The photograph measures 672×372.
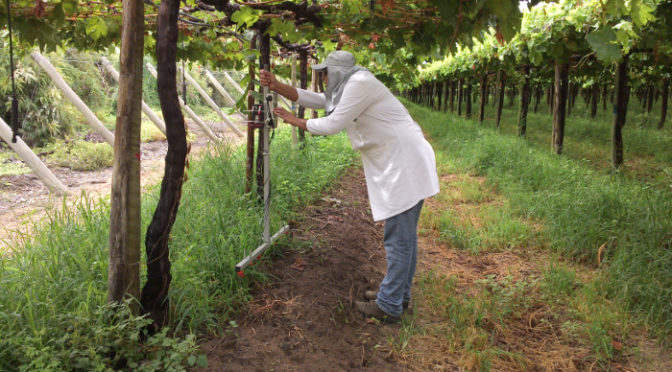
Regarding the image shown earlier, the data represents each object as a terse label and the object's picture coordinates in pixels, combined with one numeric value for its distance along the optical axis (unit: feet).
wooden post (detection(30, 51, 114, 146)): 21.97
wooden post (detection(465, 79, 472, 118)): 54.44
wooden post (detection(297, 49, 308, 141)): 24.67
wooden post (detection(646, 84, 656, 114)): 56.44
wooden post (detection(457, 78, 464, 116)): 56.80
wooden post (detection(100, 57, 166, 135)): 28.13
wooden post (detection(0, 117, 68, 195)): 18.24
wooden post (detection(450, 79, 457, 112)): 66.45
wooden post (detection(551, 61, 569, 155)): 26.68
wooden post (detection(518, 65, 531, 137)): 35.09
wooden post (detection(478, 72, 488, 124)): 45.16
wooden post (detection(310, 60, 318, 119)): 31.64
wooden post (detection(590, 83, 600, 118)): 57.37
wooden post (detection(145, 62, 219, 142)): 34.55
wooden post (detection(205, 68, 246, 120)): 44.20
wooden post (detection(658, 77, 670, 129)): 42.30
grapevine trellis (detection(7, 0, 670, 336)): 6.91
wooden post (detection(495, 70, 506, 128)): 41.09
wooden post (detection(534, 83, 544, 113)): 71.46
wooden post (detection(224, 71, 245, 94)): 50.37
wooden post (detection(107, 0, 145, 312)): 6.75
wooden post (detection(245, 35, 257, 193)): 13.67
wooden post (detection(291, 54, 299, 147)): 23.71
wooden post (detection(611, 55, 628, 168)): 22.85
